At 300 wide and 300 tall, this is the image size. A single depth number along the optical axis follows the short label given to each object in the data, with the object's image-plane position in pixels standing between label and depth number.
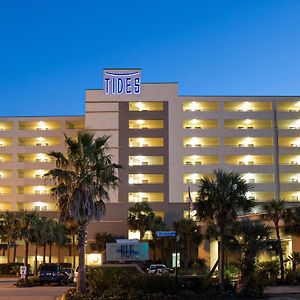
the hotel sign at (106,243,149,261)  34.28
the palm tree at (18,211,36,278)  65.44
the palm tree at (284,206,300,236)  44.03
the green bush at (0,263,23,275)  73.20
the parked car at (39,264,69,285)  47.16
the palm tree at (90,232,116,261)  83.69
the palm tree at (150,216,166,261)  80.12
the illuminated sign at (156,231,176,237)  30.30
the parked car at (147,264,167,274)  54.98
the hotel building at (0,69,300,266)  91.50
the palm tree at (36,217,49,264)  67.29
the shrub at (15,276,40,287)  44.77
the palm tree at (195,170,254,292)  32.56
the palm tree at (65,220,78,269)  31.83
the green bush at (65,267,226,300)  29.17
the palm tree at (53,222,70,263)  75.75
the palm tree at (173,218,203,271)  71.44
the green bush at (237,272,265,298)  29.92
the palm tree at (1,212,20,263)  74.12
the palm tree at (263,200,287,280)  45.45
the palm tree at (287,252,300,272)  44.50
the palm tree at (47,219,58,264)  71.10
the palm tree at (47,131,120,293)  31.20
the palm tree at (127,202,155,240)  82.12
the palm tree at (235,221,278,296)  30.03
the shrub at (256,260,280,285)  42.34
